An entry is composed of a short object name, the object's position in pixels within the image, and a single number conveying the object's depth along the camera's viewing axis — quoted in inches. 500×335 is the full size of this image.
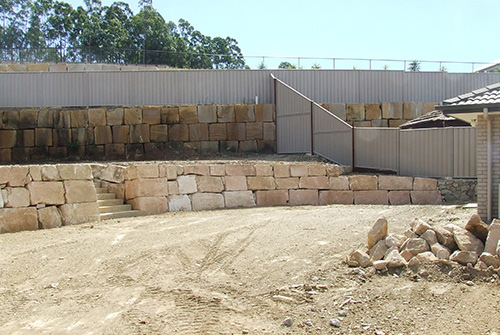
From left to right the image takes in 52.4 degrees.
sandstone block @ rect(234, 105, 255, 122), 789.9
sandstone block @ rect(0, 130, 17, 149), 762.2
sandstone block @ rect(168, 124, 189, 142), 780.6
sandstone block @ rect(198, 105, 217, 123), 782.5
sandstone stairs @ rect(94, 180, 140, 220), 535.9
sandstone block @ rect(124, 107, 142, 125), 773.9
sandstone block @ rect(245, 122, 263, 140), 793.6
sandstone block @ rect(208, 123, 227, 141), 784.3
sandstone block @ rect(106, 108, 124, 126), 773.9
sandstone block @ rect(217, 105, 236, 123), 785.6
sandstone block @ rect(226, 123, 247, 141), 788.6
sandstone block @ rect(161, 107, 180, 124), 779.4
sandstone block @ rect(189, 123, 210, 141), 783.1
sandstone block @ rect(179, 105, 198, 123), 781.3
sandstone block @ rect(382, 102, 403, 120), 816.3
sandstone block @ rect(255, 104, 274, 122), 792.3
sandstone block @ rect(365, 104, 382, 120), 813.2
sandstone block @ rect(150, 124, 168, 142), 776.3
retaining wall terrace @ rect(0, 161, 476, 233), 484.7
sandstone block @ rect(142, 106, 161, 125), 776.9
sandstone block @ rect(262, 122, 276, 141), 792.3
